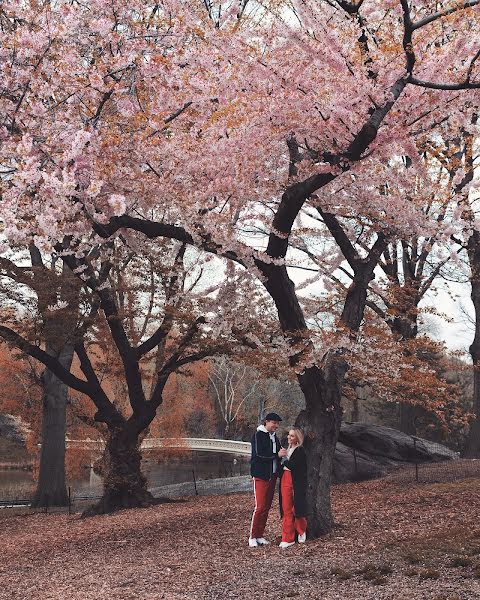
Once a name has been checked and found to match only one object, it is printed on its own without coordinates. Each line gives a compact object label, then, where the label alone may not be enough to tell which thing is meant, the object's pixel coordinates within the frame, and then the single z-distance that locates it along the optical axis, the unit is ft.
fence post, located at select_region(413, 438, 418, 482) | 51.93
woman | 23.59
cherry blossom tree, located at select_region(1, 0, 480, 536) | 21.79
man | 23.76
